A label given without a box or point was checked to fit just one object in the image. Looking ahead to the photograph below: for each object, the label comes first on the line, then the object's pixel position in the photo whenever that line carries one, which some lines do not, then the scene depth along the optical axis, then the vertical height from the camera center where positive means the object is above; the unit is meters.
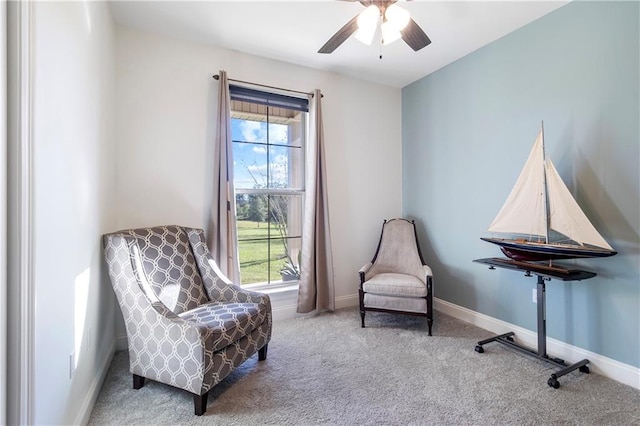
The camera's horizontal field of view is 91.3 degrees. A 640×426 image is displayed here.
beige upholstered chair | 2.82 -0.64
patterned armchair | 1.74 -0.64
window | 3.13 +0.33
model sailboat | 2.02 -0.07
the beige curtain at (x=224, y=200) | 2.79 +0.12
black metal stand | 2.04 -0.66
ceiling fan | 1.87 +1.17
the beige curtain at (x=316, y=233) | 3.21 -0.22
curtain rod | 2.90 +1.27
